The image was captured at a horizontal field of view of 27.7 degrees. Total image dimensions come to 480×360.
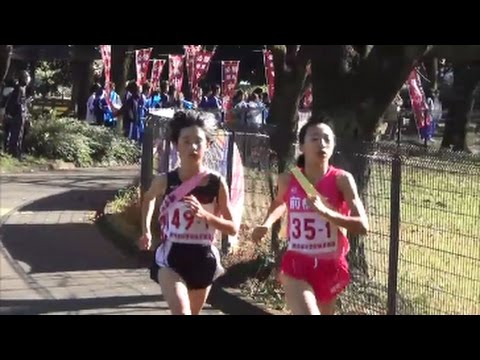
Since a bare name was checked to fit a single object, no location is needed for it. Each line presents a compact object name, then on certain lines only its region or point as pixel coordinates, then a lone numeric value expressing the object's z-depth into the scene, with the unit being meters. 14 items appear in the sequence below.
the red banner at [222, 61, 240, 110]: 29.31
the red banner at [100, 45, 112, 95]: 25.33
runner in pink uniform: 5.65
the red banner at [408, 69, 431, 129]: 24.09
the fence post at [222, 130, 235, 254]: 9.86
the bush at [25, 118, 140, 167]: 21.41
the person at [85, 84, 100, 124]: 27.98
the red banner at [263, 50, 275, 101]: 25.10
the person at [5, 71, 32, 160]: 20.28
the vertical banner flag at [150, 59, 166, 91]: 30.58
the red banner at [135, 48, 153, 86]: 27.53
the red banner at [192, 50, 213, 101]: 29.39
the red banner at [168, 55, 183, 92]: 29.83
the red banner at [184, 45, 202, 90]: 30.00
